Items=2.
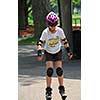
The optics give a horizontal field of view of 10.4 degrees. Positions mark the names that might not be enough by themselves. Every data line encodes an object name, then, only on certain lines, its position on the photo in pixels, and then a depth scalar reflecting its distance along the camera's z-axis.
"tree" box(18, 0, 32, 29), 43.29
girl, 10.33
